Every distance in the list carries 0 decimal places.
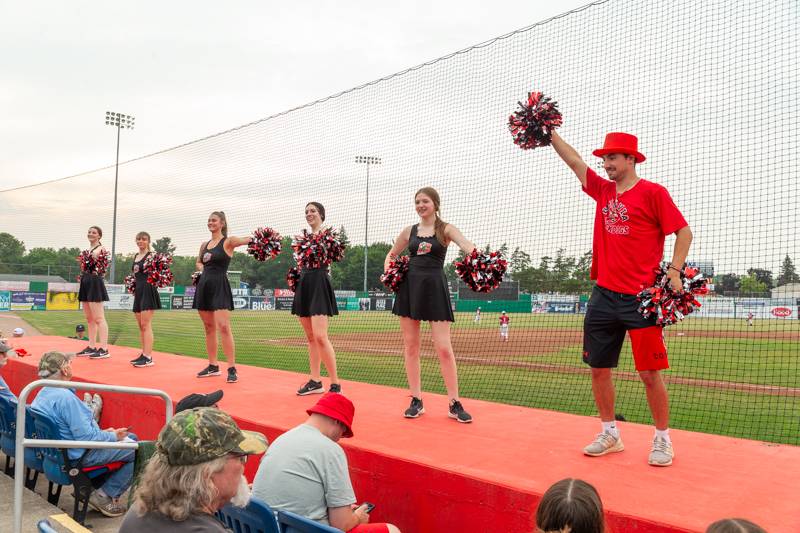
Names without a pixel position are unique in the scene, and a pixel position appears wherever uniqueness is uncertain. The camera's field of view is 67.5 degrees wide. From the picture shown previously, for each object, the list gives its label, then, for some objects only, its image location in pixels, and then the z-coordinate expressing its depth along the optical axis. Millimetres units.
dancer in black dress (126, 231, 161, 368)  7773
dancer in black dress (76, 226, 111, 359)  8375
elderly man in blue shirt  4125
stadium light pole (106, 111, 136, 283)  35406
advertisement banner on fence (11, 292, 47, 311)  35094
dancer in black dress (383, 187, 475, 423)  4477
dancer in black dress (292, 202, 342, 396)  5488
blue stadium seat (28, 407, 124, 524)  4039
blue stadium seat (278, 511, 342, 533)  2037
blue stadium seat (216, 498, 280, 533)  2219
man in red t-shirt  3258
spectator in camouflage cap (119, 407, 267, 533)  1737
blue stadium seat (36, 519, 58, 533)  1745
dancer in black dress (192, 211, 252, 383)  6445
